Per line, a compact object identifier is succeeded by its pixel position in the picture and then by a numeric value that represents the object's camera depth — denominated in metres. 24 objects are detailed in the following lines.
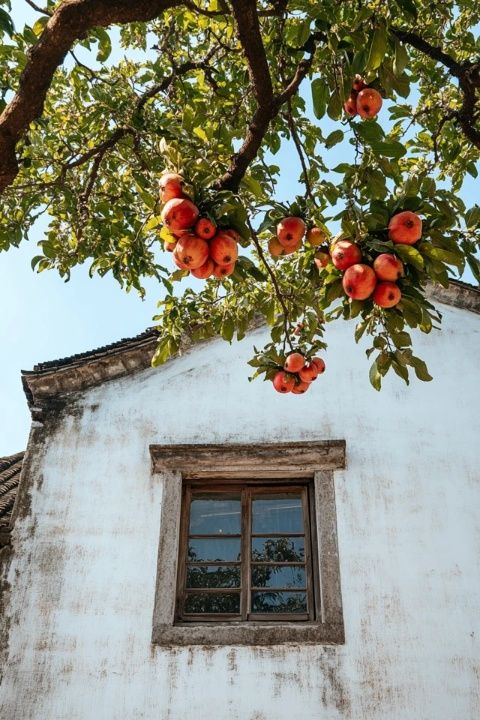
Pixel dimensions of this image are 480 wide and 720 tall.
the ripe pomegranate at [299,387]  4.63
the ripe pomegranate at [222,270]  3.18
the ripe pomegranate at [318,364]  4.68
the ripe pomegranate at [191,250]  3.00
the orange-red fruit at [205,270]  3.14
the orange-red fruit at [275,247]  3.63
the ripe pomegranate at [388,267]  3.01
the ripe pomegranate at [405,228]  3.08
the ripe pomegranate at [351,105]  3.82
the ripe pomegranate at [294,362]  4.56
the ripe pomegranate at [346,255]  3.11
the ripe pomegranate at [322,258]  3.69
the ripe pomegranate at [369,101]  3.74
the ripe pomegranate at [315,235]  3.71
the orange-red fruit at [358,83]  3.80
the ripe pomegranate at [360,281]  3.02
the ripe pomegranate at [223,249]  3.06
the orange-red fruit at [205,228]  3.03
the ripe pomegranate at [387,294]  3.02
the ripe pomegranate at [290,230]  3.52
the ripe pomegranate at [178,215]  3.01
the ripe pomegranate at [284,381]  4.60
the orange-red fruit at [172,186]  3.11
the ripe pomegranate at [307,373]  4.60
